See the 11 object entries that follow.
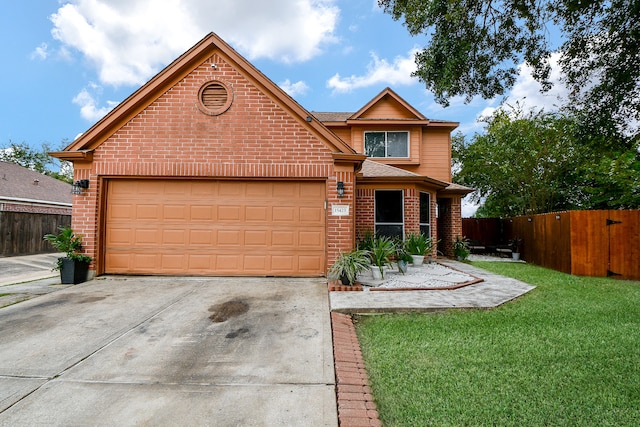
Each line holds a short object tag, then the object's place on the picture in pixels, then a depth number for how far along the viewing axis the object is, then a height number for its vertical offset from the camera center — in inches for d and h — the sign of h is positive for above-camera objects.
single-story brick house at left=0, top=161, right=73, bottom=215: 607.8 +65.2
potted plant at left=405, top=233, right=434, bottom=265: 366.0 -25.8
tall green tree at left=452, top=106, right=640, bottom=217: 641.6 +132.6
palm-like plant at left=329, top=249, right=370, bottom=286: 256.1 -34.1
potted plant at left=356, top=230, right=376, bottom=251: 338.6 -19.8
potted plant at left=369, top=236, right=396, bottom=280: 293.6 -30.8
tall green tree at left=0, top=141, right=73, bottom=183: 1279.5 +262.9
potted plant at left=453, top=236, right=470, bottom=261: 485.7 -36.8
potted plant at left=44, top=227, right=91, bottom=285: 274.4 -32.0
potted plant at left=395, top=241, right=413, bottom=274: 327.3 -35.9
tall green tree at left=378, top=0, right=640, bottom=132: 191.2 +120.3
